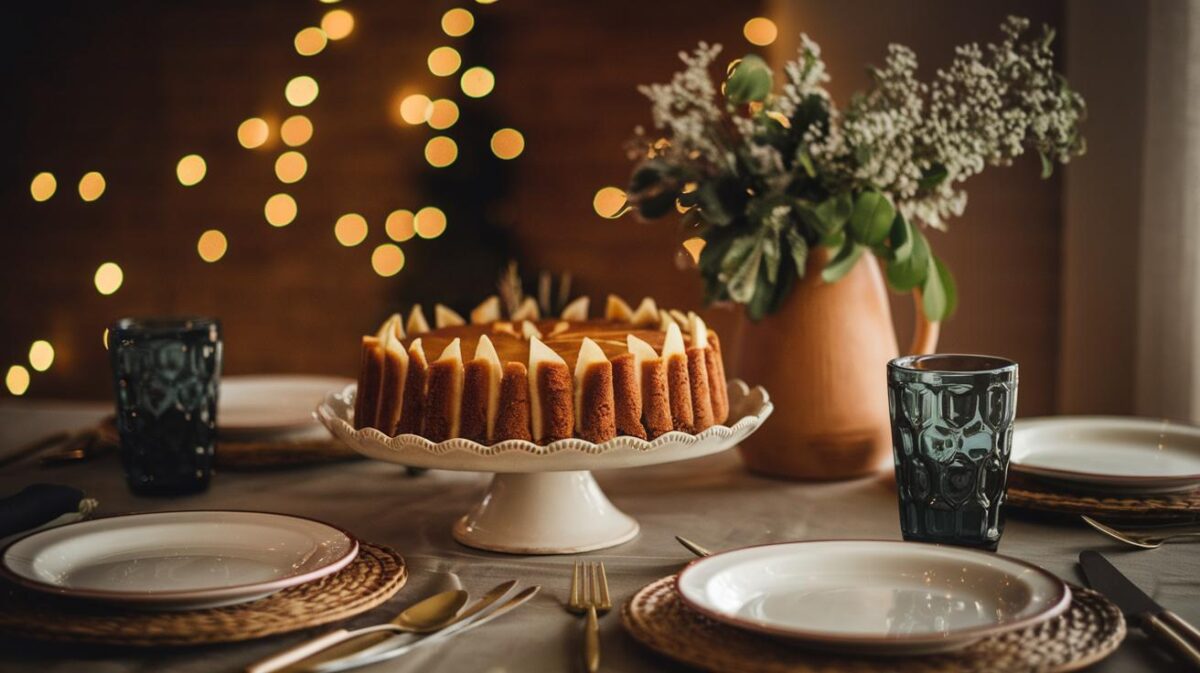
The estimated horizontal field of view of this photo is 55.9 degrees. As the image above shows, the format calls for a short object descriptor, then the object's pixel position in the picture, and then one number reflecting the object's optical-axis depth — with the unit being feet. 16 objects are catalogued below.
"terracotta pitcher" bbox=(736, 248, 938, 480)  4.77
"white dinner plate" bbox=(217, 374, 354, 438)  5.30
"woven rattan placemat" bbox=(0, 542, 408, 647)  2.61
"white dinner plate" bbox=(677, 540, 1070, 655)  2.34
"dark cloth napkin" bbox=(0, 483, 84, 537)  3.59
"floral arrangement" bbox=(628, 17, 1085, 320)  4.39
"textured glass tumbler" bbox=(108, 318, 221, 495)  4.43
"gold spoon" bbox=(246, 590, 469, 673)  2.40
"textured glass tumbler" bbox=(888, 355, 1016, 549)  3.25
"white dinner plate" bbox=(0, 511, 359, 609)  2.73
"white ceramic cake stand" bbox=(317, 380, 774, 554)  3.61
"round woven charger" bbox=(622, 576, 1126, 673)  2.34
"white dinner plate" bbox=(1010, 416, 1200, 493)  3.89
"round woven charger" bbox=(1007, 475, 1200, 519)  3.74
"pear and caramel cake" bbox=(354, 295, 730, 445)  3.76
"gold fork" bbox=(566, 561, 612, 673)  2.53
